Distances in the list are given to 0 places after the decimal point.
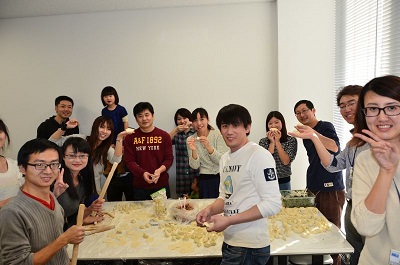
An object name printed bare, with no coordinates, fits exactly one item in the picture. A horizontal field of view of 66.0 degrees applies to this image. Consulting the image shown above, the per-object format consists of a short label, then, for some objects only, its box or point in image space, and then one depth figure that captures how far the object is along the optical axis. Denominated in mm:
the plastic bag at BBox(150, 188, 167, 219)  2402
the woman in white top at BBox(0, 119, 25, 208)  2129
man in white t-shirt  1447
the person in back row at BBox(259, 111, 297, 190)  3067
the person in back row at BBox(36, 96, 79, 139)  3658
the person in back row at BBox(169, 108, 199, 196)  3756
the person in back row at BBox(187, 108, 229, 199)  3188
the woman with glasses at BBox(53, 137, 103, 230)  2045
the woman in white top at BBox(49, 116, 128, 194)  2832
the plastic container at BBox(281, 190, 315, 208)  2506
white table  1824
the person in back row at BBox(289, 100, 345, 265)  2684
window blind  2473
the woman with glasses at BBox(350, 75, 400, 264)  1008
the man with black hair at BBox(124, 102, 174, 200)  3004
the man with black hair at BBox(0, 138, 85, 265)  1267
